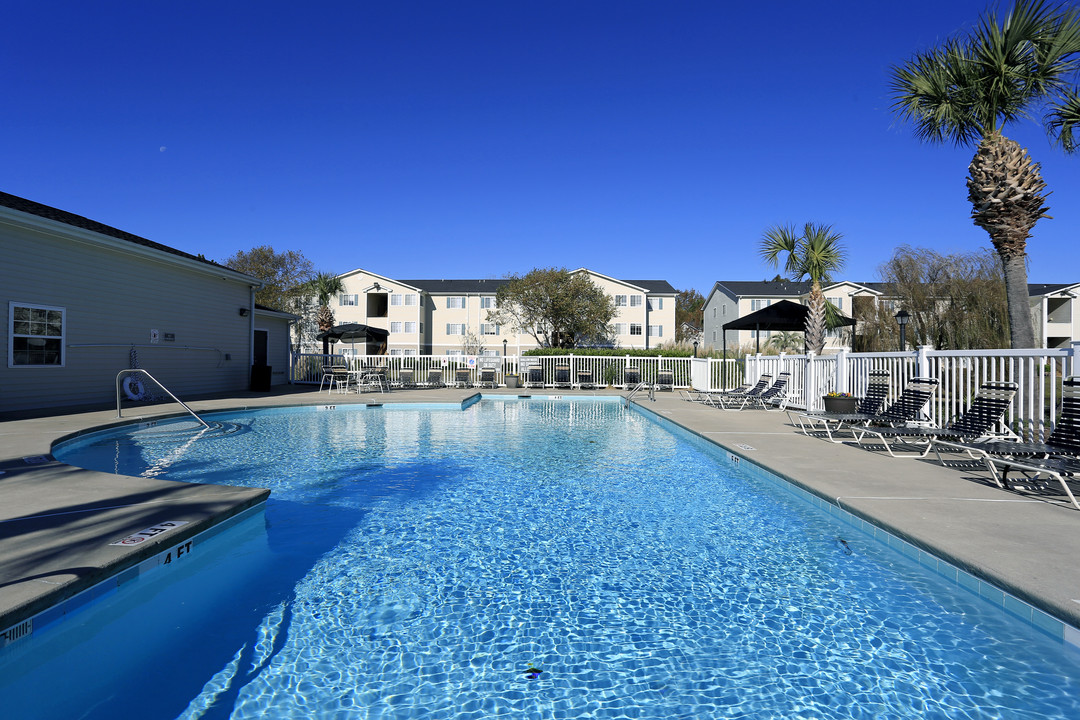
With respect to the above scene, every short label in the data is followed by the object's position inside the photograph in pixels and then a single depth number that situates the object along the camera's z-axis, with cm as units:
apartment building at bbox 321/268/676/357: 3966
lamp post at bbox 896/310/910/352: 1236
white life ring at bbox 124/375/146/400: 1174
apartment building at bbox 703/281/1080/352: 3406
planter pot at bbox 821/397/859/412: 890
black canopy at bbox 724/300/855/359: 1442
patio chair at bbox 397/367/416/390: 1906
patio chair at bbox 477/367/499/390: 2020
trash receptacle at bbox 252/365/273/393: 1600
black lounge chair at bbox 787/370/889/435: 799
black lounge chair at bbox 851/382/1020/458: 575
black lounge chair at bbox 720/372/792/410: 1217
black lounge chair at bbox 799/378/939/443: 718
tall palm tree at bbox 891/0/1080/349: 850
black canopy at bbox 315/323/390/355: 1906
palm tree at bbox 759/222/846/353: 1498
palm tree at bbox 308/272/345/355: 3716
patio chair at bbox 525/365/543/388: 2022
